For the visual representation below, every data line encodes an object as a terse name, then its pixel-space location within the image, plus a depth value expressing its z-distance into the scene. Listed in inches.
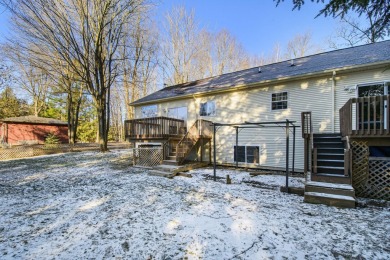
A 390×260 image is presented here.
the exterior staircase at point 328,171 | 189.6
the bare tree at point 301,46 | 940.7
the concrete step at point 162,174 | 320.3
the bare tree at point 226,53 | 1016.2
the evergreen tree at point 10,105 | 1027.3
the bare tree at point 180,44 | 961.5
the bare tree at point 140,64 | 855.3
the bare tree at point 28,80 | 640.4
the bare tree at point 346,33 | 760.6
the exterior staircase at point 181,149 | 345.6
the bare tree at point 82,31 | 518.9
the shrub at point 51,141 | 800.3
